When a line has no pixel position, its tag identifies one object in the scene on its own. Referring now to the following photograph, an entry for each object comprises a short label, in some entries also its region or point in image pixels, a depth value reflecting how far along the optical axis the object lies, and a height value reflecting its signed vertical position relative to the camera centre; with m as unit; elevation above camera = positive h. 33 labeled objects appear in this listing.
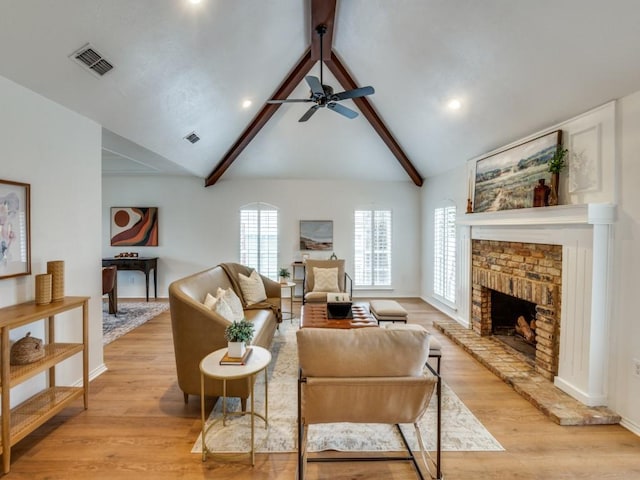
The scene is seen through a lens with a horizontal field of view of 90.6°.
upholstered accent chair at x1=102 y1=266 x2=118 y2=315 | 5.29 -0.91
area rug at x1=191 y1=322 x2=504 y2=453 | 2.42 -1.62
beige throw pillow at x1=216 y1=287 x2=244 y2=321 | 3.52 -0.78
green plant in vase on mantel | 3.21 +0.71
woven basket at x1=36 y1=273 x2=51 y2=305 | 2.66 -0.48
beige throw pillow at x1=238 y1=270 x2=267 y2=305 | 4.73 -0.84
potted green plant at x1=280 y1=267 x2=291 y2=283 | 5.97 -0.75
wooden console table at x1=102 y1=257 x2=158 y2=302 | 6.68 -0.63
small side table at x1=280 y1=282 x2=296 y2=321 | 5.53 -1.53
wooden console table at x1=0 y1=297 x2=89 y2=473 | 2.09 -1.03
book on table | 2.35 -0.94
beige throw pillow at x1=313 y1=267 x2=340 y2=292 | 6.05 -0.87
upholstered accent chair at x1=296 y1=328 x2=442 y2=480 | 1.94 -0.88
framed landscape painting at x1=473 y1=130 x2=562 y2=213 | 3.48 +0.79
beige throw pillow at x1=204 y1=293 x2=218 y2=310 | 3.27 -0.72
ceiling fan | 3.42 +1.59
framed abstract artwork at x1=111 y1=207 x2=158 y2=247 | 7.14 +0.20
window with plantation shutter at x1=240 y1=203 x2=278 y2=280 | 7.39 -0.11
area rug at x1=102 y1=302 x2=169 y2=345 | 4.96 -1.53
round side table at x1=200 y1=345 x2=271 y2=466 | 2.20 -0.97
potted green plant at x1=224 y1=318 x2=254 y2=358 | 2.40 -0.80
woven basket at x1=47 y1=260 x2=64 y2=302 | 2.79 -0.41
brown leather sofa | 2.79 -0.94
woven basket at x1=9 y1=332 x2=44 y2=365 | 2.39 -0.91
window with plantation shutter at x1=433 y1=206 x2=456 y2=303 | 5.82 -0.36
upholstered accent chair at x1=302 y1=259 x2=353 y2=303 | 6.07 -0.82
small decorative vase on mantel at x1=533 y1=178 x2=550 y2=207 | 3.40 +0.45
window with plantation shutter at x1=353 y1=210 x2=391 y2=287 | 7.51 -0.28
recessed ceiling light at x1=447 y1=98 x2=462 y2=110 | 4.10 +1.74
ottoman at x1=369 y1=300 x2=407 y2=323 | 4.34 -1.08
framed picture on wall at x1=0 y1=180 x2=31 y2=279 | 2.52 +0.03
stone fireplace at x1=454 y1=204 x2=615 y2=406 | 2.82 -0.45
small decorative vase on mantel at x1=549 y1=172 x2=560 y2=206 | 3.29 +0.51
